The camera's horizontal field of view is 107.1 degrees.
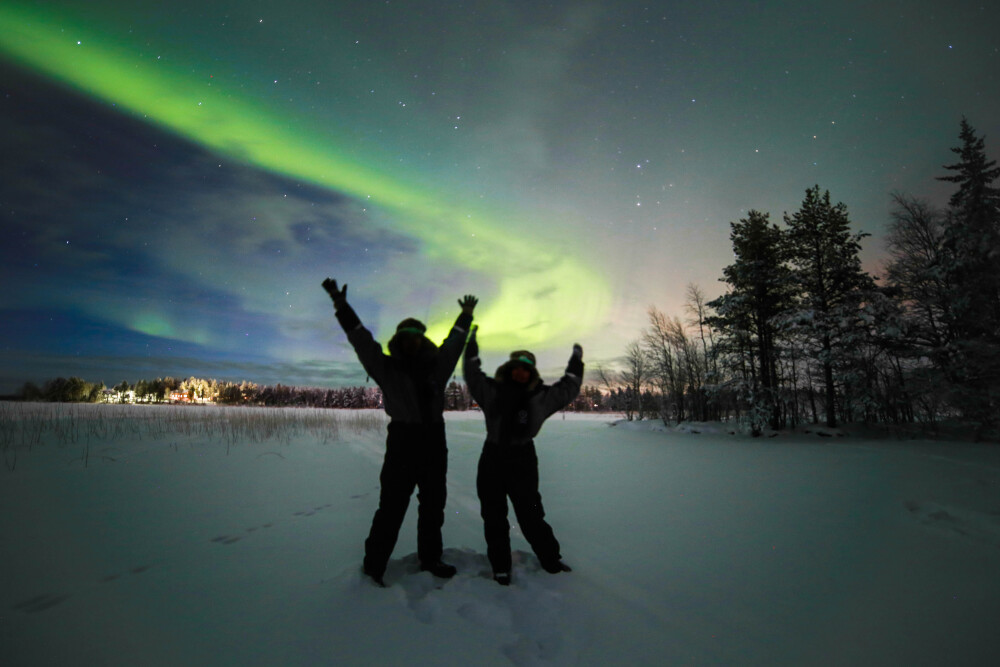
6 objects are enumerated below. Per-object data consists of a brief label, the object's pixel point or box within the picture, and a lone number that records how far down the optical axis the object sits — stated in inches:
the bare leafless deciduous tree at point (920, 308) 579.8
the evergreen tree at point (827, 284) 658.2
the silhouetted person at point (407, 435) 125.5
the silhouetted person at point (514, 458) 134.7
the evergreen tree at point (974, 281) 505.7
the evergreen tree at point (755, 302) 736.3
